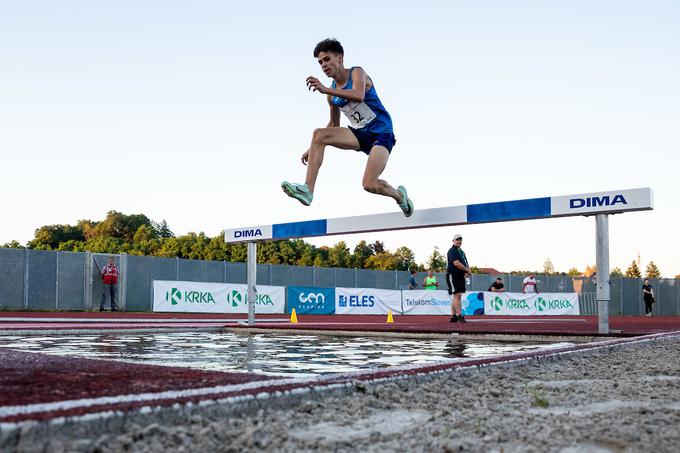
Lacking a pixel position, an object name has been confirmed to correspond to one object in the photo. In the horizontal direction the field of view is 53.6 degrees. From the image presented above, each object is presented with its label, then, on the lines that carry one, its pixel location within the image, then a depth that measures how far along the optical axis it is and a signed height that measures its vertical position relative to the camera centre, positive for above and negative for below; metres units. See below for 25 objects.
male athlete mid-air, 5.71 +1.32
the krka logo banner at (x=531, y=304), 29.78 -1.33
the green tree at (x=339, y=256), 81.96 +2.61
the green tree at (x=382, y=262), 90.75 +1.95
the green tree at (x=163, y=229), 113.32 +8.23
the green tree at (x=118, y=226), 100.38 +7.78
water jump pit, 2.19 -0.49
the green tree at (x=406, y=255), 99.41 +3.55
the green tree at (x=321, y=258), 73.88 +2.17
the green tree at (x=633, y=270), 156.36 +1.15
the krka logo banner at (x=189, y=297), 23.39 -0.70
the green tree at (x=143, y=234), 96.56 +6.28
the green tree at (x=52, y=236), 90.38 +5.76
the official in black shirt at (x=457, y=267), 13.52 +0.17
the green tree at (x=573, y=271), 168.24 +0.95
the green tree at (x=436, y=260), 109.81 +2.61
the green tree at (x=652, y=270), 160.54 +1.16
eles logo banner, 27.70 -1.05
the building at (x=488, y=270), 150.06 +1.29
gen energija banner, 26.64 -0.95
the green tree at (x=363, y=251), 92.12 +4.11
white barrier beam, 7.80 +0.80
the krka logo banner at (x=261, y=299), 24.92 -0.84
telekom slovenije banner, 29.44 -1.19
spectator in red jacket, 23.16 -0.02
